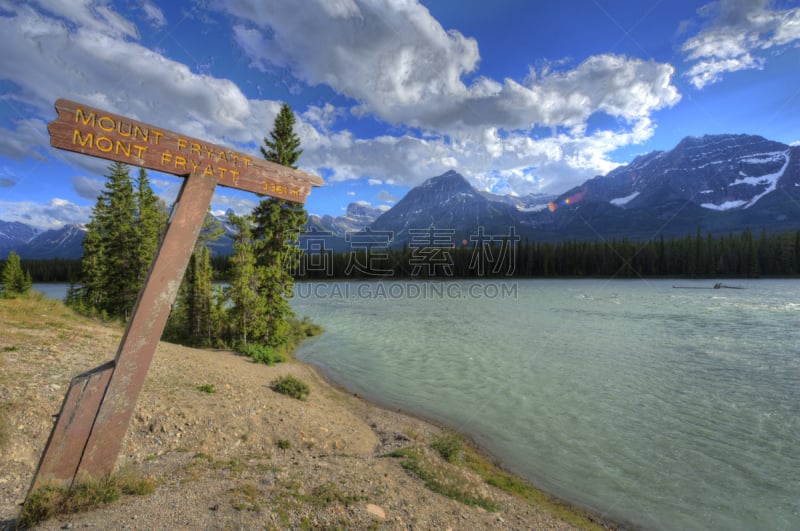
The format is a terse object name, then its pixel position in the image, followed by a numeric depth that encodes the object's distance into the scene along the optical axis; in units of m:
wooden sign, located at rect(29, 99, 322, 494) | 4.70
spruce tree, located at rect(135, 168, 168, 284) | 29.22
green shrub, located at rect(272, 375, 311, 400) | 13.67
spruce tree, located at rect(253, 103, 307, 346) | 23.27
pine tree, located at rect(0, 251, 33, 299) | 30.05
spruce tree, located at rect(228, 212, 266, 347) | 22.09
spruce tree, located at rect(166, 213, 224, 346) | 25.48
